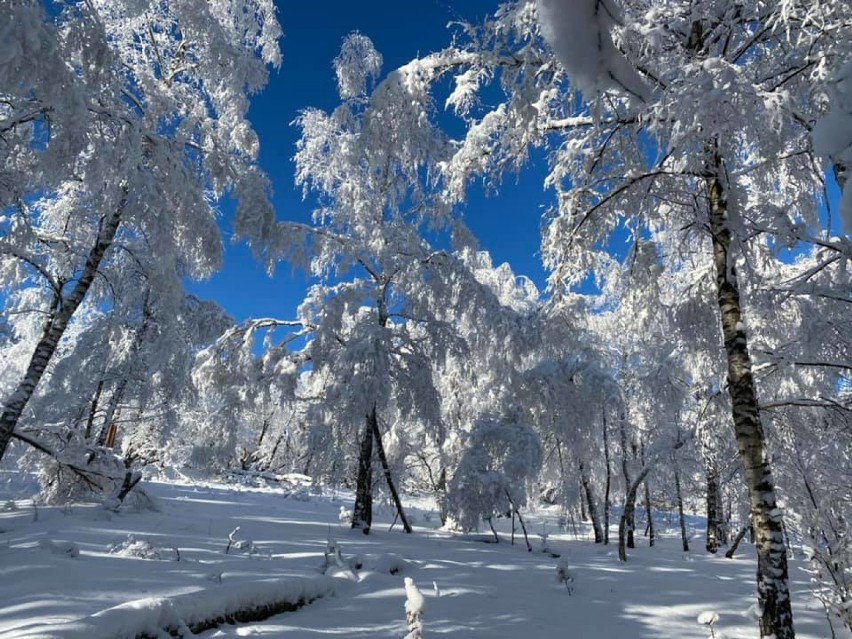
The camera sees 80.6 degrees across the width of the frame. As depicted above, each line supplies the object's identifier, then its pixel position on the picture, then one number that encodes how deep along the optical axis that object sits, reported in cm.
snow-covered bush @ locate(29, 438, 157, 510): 866
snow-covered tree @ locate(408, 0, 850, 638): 357
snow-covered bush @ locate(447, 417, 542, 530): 1035
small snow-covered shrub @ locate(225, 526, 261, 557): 617
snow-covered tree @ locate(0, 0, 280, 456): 426
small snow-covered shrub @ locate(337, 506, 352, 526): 1185
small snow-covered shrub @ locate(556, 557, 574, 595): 572
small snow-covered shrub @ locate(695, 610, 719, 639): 360
